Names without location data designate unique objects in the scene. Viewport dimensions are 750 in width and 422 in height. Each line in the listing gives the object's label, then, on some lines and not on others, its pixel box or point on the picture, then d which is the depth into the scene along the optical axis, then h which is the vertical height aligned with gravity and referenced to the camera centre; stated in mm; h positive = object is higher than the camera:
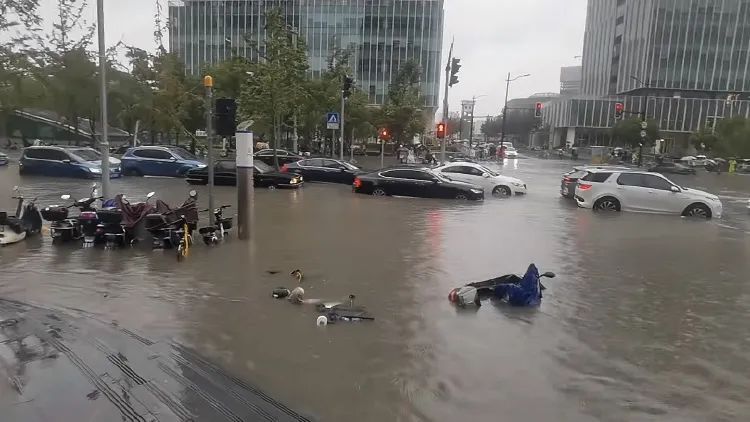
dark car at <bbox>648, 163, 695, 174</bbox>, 47938 -1603
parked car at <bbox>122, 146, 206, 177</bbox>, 26797 -1742
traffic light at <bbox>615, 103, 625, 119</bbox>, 42431 +2788
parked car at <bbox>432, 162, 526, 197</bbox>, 23500 -1556
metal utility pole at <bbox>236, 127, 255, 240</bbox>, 10945 -811
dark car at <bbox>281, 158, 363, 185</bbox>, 25453 -1623
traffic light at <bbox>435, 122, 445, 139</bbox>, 31344 +495
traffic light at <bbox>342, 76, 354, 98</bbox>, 27688 +2335
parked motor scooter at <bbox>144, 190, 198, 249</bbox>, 9891 -1687
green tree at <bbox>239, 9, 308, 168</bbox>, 27266 +2576
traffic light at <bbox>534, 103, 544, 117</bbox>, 48250 +2856
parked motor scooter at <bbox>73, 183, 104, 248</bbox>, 10109 -1832
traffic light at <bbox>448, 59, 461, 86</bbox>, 26562 +3283
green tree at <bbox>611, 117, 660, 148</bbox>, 73750 +2177
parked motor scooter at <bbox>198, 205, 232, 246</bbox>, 10734 -1950
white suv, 18156 -1508
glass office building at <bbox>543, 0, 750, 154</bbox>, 85750 +13252
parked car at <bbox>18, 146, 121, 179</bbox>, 24750 -1799
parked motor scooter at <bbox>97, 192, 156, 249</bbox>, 10125 -1716
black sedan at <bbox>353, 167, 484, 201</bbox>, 20703 -1725
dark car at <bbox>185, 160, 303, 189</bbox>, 22938 -1895
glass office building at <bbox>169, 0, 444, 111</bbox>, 86000 +15918
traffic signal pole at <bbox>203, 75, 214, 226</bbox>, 11506 -33
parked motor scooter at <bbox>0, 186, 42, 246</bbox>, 10297 -1940
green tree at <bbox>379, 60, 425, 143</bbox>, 45656 +2063
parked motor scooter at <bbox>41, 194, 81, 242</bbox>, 10352 -1879
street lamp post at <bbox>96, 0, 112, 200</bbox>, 13047 +405
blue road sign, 26547 +612
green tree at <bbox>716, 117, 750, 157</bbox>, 56875 +1662
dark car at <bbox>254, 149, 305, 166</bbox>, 31016 -1393
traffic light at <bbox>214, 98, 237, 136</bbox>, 11281 +221
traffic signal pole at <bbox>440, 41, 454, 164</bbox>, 29164 +2303
